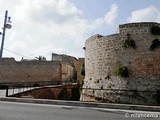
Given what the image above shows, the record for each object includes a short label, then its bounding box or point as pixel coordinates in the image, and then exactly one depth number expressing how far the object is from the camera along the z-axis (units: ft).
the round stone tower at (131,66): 27.79
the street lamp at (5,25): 24.25
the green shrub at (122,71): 28.68
